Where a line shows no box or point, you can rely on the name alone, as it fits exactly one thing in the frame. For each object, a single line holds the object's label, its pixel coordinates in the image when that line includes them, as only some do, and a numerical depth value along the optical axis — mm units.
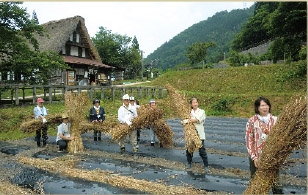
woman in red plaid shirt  2947
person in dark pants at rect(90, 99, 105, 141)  7164
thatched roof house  20484
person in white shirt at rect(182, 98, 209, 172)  4184
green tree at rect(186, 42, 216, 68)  29766
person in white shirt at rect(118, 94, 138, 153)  5613
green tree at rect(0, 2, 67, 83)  10883
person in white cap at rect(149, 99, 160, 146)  6193
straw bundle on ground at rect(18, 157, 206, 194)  3395
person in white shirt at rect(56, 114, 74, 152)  6004
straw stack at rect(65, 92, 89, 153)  5918
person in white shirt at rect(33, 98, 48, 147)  6641
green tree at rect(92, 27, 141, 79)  31328
